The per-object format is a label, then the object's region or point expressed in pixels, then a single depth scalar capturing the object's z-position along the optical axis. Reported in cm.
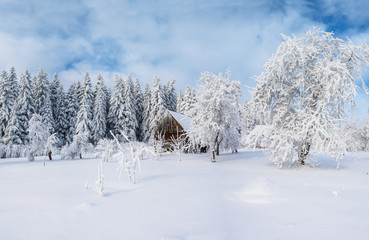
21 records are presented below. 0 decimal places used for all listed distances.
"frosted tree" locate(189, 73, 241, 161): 2150
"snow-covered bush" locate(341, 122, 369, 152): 3953
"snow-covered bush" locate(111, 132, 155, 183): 1013
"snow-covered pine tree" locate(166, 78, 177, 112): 5071
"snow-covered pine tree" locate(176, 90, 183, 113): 5014
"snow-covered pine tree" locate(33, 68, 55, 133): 3741
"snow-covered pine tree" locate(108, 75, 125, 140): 4133
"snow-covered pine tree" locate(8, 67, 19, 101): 3555
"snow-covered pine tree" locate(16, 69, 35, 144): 3378
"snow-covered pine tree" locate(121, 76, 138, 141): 4112
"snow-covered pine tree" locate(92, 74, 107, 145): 3944
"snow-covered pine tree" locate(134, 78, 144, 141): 4594
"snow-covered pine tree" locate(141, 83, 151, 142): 4378
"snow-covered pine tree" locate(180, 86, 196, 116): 4666
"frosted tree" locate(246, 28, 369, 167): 1452
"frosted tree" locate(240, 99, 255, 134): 7005
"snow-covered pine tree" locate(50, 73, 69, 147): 3928
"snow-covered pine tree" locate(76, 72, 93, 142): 3734
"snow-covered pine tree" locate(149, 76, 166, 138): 4205
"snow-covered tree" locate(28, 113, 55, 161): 2395
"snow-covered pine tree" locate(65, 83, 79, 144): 3922
